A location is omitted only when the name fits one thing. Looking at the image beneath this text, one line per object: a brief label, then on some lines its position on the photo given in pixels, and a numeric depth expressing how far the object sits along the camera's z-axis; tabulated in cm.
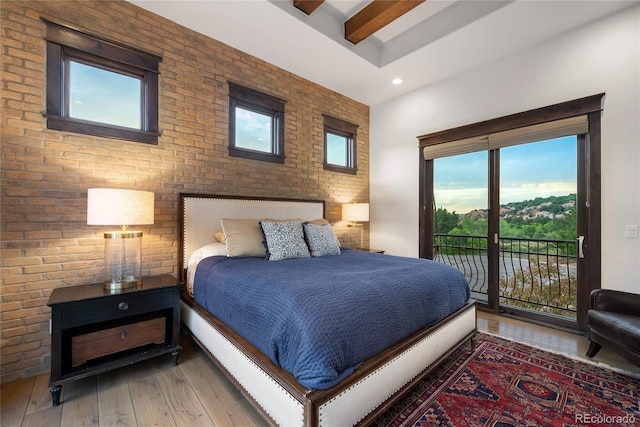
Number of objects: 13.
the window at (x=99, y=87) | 219
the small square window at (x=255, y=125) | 325
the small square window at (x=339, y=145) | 430
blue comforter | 128
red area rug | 160
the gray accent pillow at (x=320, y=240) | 293
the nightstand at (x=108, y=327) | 179
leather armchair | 192
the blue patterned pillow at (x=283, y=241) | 261
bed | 125
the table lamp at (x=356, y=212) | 419
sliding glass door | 282
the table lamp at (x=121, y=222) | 198
